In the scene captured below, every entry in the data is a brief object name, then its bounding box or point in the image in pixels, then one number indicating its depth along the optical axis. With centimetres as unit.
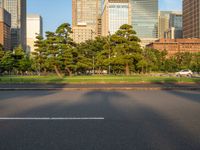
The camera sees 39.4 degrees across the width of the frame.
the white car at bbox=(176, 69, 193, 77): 5331
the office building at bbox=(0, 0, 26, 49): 16368
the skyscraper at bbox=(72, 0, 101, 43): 11400
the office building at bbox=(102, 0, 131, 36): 12862
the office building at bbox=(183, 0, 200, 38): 16312
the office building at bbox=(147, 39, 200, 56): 15462
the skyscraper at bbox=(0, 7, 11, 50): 12838
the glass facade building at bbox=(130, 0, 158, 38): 18888
